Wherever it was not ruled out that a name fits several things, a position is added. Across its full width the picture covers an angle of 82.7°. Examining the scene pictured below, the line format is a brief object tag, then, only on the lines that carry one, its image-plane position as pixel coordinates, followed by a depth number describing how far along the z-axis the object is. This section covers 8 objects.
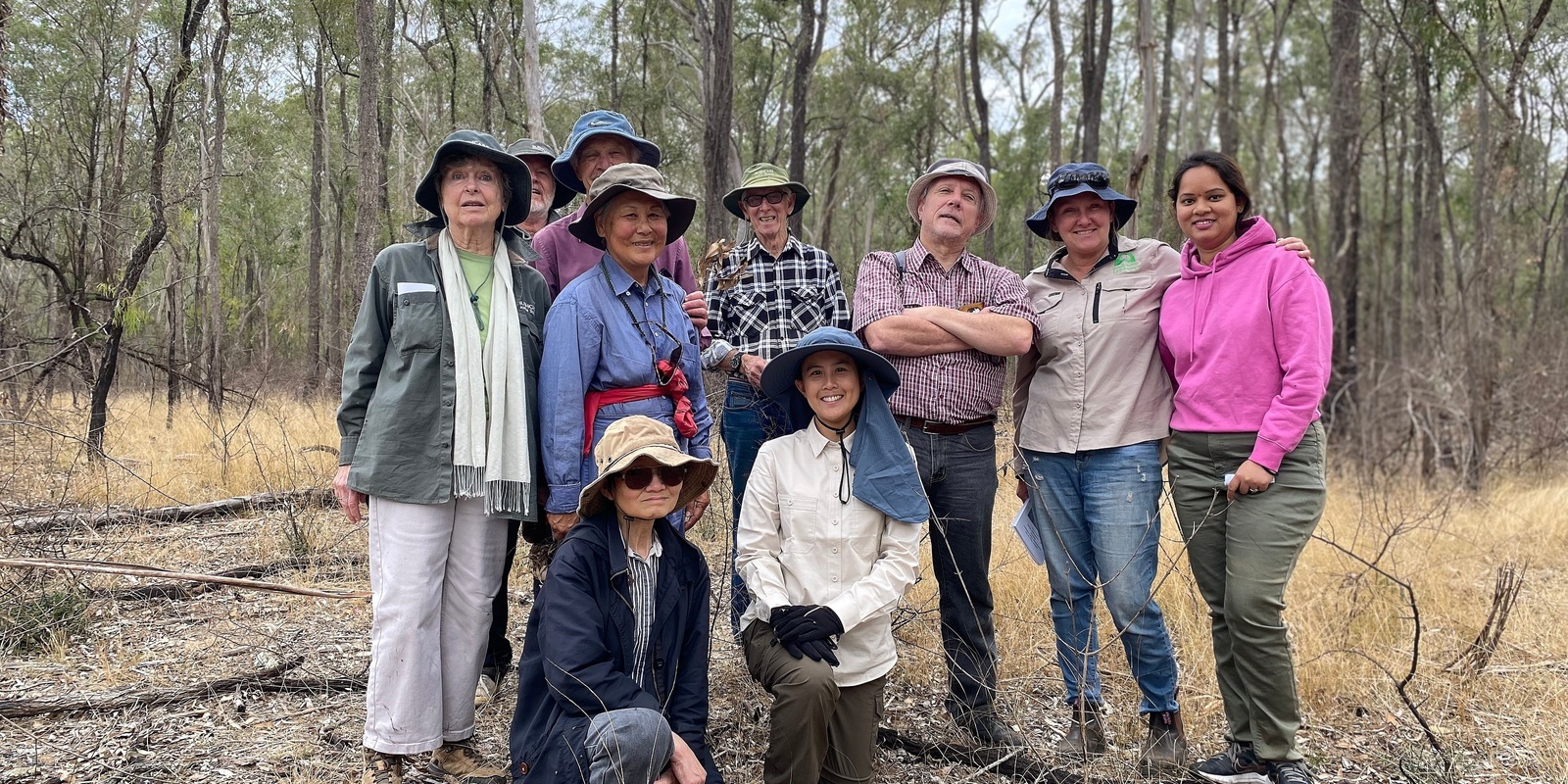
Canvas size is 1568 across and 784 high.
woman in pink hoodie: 2.88
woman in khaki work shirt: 3.16
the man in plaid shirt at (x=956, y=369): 3.22
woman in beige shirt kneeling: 2.73
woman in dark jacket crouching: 2.42
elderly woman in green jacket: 2.82
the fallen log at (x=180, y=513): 5.25
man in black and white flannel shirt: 3.55
